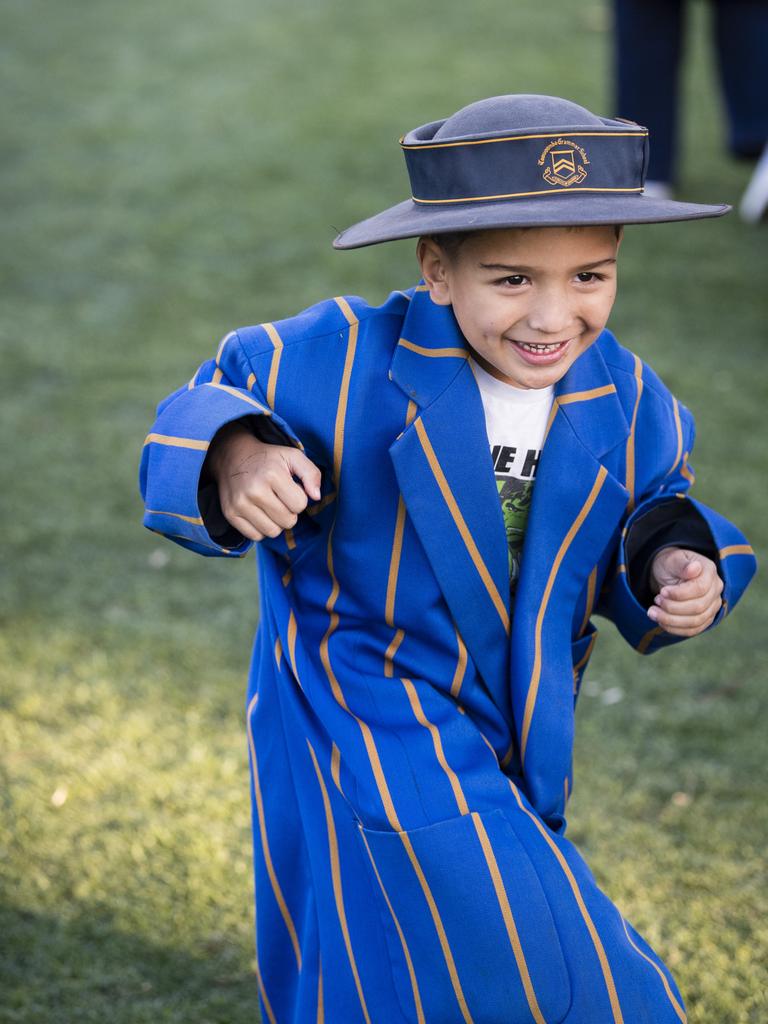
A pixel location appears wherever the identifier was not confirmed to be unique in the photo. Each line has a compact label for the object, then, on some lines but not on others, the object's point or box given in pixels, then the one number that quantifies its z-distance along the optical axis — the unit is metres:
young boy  2.92
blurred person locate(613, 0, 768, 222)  7.24
